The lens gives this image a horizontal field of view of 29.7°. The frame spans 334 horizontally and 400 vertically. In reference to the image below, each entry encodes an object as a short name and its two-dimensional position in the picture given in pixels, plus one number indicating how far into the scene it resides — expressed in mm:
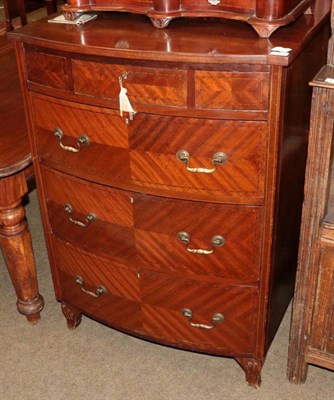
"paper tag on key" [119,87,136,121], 1493
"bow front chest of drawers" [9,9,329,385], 1434
